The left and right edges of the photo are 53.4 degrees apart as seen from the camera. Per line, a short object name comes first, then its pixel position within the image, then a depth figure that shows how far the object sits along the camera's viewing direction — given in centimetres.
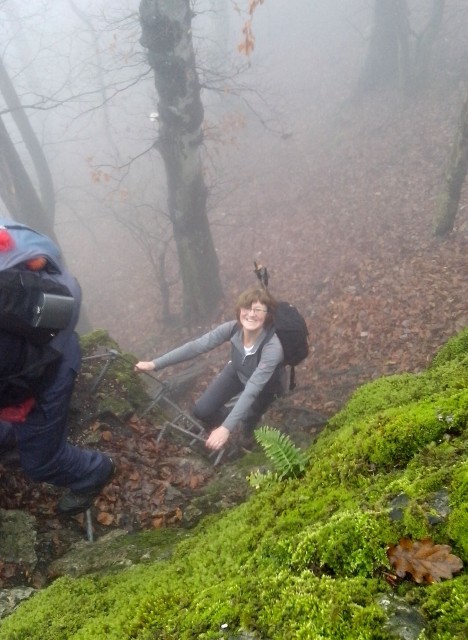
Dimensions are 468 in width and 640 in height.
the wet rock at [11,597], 258
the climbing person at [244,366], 484
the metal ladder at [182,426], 497
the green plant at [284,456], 232
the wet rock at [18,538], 329
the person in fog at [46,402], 302
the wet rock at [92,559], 285
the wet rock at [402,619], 128
